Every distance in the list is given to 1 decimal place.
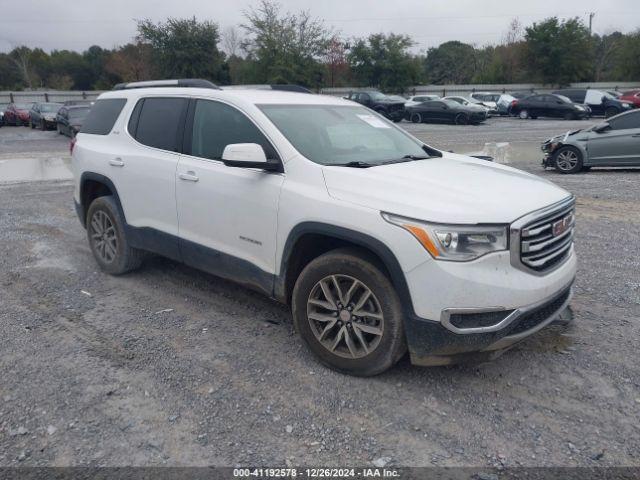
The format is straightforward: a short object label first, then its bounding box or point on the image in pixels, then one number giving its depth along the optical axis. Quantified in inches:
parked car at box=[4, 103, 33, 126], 1230.3
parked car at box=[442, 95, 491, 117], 1125.7
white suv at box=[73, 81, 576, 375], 122.6
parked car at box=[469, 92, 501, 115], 1365.7
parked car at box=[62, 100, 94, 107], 950.8
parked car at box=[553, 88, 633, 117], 1184.8
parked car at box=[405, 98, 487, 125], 1099.9
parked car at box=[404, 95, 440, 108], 1224.0
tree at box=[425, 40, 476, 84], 2559.1
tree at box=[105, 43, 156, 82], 1892.8
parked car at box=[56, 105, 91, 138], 778.2
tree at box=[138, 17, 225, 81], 1744.6
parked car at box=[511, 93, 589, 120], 1155.3
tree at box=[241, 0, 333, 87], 1769.2
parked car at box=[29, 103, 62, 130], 1049.5
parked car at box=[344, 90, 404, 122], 1219.2
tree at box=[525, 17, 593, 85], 1750.7
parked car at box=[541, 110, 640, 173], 450.0
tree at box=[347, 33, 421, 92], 1857.8
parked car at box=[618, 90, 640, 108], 1182.9
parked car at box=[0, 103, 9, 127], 1285.7
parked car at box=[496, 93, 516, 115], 1318.9
